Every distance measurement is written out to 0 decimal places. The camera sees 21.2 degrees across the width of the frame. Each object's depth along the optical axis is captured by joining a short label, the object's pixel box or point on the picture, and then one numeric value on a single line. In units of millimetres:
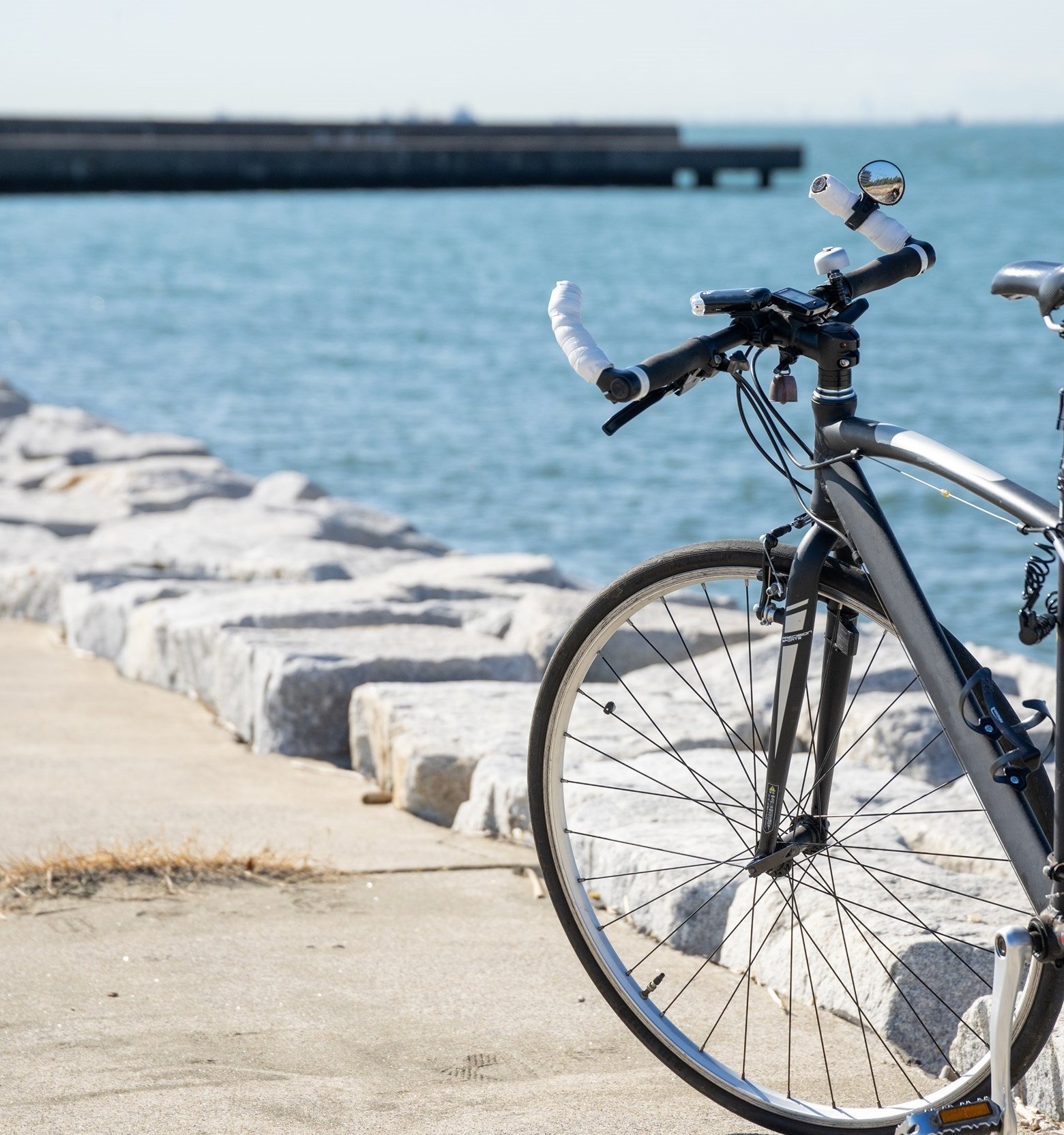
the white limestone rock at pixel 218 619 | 9547
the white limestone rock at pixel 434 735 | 7503
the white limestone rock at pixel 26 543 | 13730
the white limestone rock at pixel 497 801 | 7025
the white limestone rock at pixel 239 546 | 12701
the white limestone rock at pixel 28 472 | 20153
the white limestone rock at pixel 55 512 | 15847
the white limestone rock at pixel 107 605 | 10649
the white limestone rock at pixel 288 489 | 18689
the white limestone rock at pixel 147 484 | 16963
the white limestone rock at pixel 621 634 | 9881
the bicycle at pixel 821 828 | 3824
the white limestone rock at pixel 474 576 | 11831
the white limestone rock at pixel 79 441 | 21052
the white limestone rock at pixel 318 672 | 8547
